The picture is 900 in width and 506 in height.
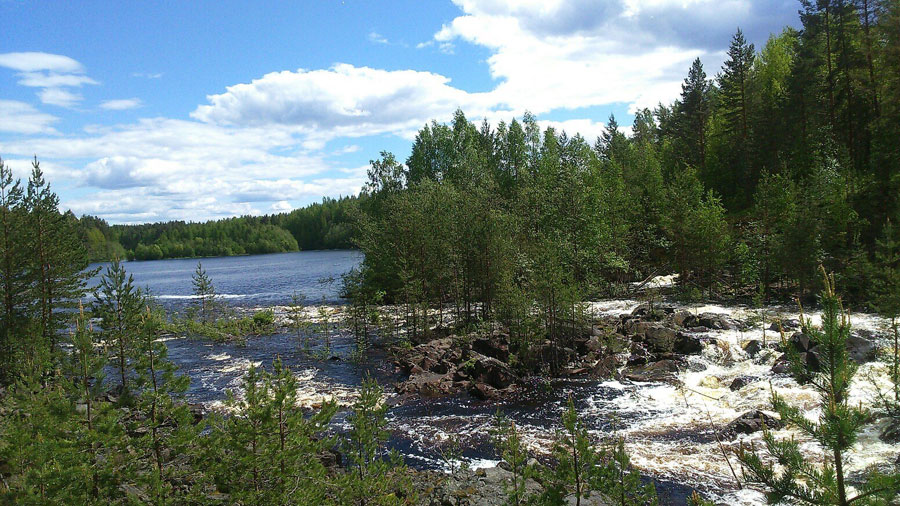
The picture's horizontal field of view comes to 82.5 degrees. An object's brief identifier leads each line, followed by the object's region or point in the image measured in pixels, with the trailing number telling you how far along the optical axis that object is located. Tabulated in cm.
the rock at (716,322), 2839
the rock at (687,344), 2516
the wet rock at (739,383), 2066
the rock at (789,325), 2640
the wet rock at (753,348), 2391
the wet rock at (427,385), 2356
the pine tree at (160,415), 848
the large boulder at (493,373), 2389
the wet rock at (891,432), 1469
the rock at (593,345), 2680
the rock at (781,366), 2112
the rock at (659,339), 2608
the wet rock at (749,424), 1661
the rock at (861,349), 2069
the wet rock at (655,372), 2278
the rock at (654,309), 3247
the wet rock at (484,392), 2250
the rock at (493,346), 2707
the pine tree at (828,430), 573
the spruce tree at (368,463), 902
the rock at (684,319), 2983
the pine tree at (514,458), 805
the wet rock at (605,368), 2423
